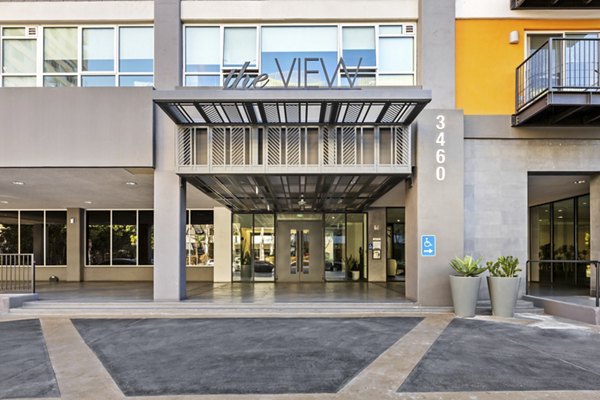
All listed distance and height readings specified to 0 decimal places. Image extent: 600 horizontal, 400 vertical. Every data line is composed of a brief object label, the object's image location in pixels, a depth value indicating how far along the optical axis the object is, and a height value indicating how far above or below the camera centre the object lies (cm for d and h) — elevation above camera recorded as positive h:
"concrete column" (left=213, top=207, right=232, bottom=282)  1647 -136
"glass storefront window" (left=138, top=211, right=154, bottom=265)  1708 -111
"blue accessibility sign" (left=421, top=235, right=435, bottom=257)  1031 -90
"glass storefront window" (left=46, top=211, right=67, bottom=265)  1712 -115
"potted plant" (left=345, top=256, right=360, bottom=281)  1692 -234
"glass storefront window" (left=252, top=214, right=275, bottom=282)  1672 -151
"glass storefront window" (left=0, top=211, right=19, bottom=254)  1717 -93
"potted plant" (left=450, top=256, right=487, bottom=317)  933 -177
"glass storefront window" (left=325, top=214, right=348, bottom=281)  1694 -149
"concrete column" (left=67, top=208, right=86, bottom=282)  1678 -146
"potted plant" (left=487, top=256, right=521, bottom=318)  924 -177
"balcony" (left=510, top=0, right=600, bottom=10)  1055 +551
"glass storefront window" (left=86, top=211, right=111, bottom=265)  1716 -111
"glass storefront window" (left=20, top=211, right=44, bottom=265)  1711 -106
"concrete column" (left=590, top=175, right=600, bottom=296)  1072 -32
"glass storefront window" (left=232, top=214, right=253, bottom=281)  1659 -150
